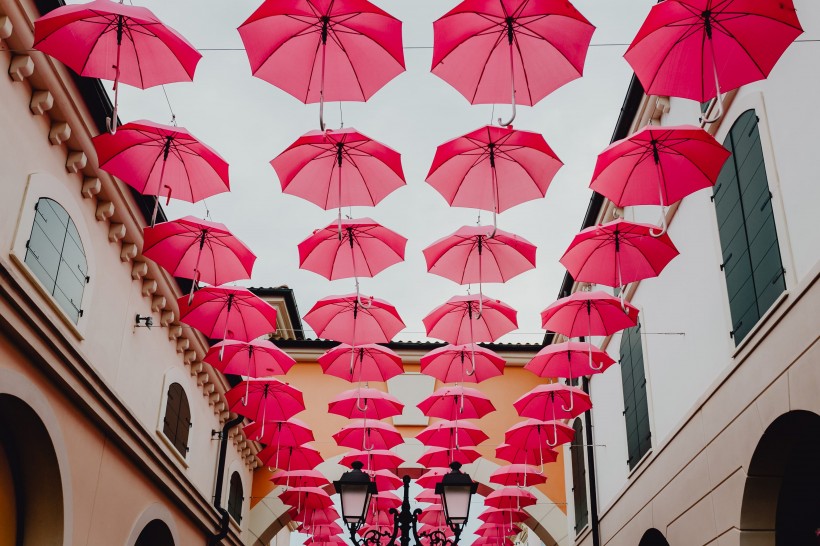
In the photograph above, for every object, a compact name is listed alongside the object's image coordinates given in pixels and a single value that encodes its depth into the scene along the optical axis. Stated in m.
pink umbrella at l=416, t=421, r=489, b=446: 17.58
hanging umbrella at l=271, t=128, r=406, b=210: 10.46
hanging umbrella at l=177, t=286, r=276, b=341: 13.06
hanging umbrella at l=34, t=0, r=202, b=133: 8.41
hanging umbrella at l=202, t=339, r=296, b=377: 14.46
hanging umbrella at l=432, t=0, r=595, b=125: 8.74
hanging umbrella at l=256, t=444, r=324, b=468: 18.56
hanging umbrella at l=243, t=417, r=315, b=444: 17.36
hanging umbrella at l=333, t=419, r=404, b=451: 17.59
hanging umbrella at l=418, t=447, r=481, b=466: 18.50
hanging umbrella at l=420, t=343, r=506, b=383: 15.40
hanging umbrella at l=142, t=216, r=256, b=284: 11.63
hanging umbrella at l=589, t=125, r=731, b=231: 9.38
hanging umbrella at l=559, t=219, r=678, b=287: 11.21
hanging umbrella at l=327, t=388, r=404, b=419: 16.95
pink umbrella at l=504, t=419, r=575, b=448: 16.61
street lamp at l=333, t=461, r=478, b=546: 9.84
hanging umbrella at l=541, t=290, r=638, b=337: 12.80
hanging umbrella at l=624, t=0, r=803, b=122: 7.82
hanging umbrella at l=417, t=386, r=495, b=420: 16.81
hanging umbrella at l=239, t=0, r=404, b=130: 8.82
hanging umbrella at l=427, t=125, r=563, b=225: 10.26
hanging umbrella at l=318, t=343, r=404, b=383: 15.52
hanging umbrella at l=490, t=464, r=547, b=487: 18.66
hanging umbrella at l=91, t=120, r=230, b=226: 10.11
